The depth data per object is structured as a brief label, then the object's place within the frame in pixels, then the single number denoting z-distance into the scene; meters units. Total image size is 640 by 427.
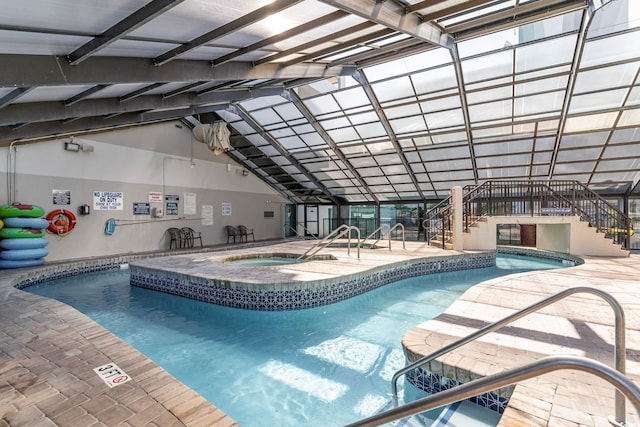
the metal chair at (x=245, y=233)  13.63
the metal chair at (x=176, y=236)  11.37
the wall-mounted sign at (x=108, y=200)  9.55
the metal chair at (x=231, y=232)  13.22
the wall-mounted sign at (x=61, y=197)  8.70
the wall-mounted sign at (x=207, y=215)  12.56
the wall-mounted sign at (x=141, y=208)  10.48
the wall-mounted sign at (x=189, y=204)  11.95
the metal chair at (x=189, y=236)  11.62
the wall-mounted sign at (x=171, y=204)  11.38
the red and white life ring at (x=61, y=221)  8.45
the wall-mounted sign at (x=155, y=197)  10.91
